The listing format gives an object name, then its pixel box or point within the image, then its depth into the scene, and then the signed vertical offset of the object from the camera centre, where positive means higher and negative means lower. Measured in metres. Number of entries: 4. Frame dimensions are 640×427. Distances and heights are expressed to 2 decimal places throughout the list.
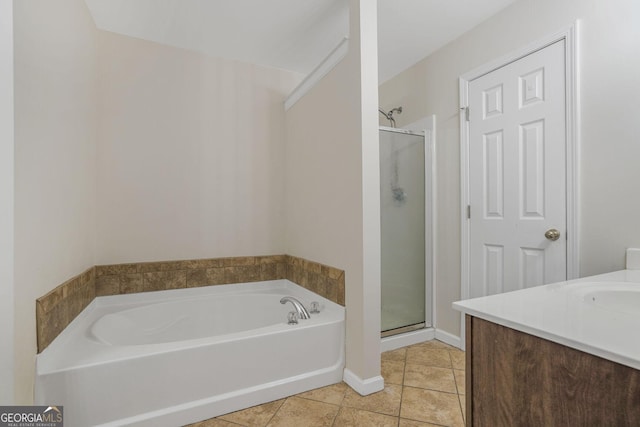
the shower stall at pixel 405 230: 2.43 -0.19
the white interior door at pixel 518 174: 1.76 +0.20
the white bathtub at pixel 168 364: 1.36 -0.80
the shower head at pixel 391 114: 2.87 +0.90
